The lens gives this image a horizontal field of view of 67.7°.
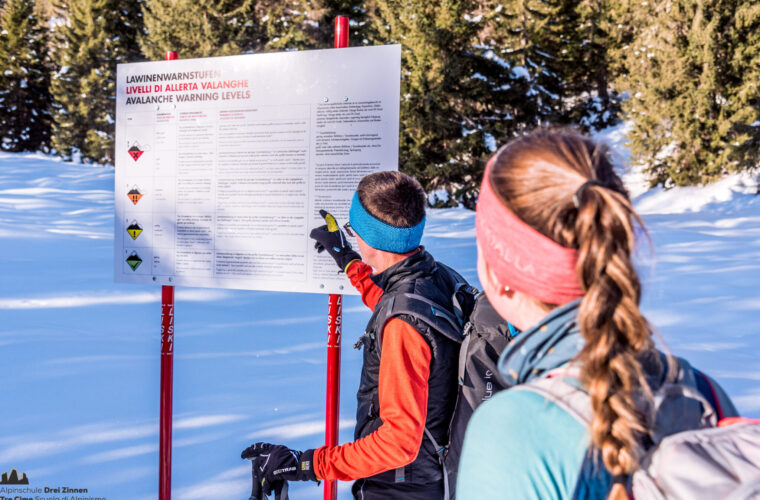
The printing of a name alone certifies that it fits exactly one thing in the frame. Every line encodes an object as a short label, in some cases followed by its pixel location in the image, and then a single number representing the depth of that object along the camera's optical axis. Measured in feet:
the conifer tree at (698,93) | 50.49
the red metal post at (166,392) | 9.48
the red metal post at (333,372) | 8.58
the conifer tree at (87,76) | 87.10
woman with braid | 2.59
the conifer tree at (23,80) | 94.48
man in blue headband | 5.20
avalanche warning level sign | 8.34
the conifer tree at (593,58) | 76.89
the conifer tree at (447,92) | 56.95
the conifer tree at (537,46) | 64.59
